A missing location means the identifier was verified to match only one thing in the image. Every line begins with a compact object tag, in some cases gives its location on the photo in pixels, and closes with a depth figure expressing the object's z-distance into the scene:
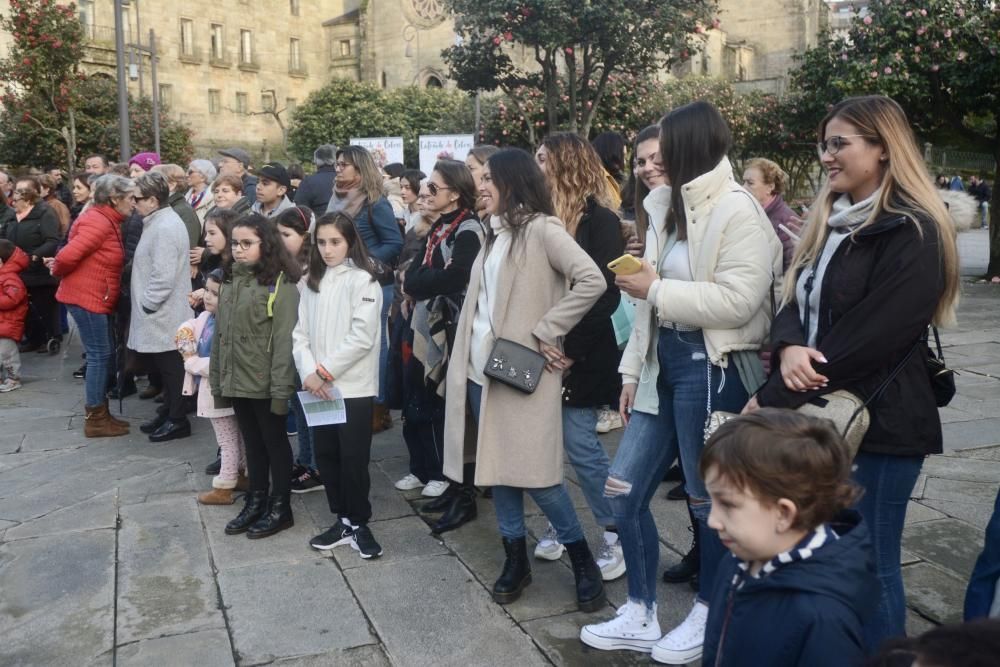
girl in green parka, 4.67
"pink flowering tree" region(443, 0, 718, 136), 18.00
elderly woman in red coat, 6.88
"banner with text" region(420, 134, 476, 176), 19.30
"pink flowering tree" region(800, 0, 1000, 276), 13.98
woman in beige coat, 3.68
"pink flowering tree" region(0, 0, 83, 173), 19.84
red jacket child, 8.84
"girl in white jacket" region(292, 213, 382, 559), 4.42
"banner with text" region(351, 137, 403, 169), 18.83
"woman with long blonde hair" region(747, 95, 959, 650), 2.61
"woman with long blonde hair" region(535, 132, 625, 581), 3.89
